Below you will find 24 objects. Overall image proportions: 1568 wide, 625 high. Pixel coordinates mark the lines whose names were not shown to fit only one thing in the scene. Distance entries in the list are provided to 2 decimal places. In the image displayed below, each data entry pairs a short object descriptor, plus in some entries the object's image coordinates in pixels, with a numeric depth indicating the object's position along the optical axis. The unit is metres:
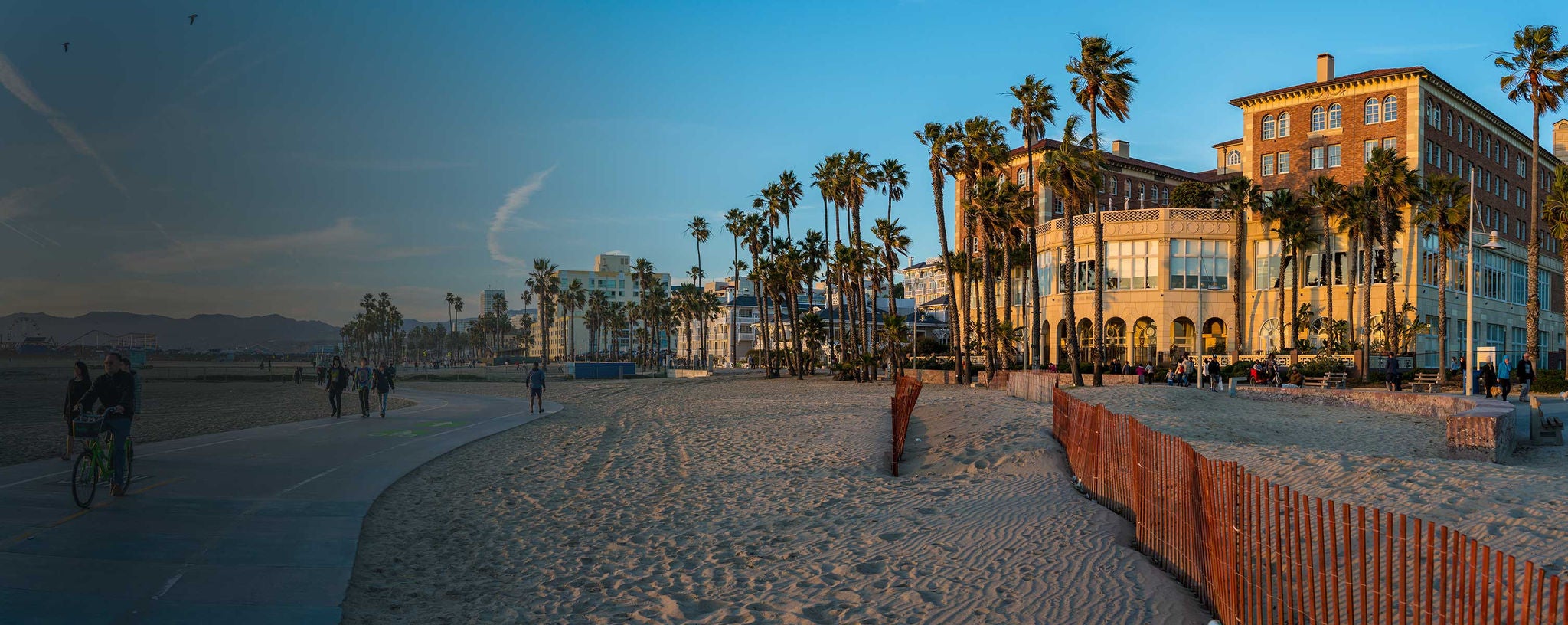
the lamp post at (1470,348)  25.97
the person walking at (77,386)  11.77
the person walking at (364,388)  25.73
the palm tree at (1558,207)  41.16
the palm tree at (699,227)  101.44
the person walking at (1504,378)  26.80
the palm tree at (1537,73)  42.22
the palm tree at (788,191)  70.38
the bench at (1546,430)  19.80
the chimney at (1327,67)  61.62
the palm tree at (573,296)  148.12
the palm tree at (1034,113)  44.81
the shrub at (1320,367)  41.10
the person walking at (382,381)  26.23
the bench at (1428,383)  32.35
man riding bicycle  10.72
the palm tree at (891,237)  61.22
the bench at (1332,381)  36.09
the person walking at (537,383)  28.83
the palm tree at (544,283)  148.00
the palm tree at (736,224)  78.12
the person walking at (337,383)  25.64
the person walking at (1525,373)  29.02
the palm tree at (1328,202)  51.06
